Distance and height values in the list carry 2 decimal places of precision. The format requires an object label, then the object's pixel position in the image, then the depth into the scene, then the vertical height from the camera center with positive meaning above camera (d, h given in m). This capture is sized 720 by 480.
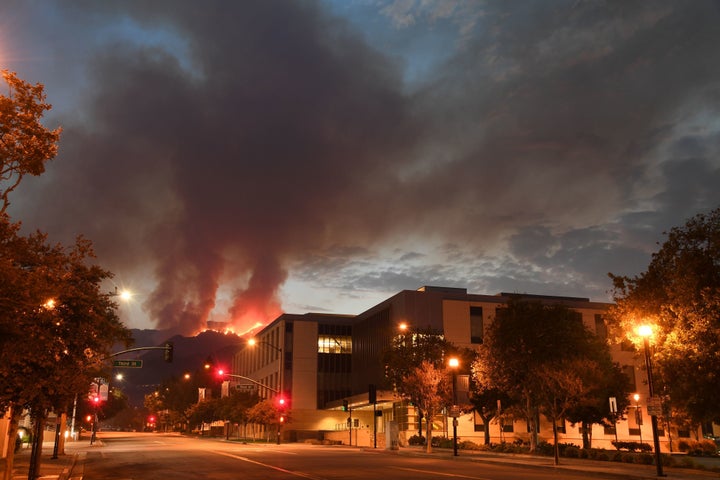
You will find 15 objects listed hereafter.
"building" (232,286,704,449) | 73.44 +5.36
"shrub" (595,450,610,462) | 34.97 -3.43
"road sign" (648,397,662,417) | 25.33 -0.46
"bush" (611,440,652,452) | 52.72 -4.36
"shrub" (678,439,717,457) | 54.97 -4.69
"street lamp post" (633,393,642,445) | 48.09 -1.14
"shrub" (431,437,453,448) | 54.41 -4.32
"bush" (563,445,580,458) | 37.38 -3.43
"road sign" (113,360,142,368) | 41.33 +2.08
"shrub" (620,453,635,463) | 33.06 -3.31
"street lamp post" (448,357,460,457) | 40.32 +0.19
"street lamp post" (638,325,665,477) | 25.14 +0.90
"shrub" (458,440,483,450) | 48.28 -3.99
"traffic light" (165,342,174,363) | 44.44 +3.06
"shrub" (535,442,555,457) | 41.33 -3.63
